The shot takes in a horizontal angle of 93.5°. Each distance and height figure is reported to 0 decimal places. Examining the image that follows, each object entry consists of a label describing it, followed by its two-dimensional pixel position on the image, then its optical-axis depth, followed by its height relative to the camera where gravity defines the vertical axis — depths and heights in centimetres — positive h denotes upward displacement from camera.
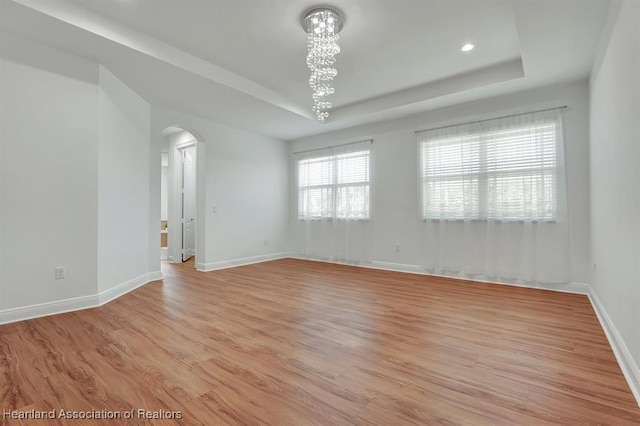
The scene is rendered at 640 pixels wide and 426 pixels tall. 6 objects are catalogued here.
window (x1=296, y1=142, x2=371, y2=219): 582 +70
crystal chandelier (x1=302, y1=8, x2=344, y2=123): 273 +173
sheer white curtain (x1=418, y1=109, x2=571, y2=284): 395 +22
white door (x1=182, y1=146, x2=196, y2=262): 663 +61
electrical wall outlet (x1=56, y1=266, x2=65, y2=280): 307 -55
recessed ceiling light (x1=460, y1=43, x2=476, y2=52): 330 +186
